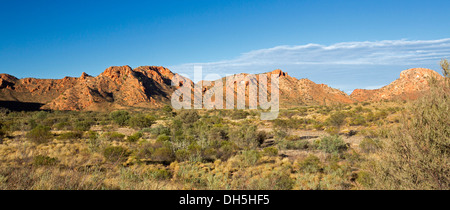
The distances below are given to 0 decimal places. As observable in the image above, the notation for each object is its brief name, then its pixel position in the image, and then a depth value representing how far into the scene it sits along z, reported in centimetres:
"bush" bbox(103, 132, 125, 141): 2198
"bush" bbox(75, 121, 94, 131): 3055
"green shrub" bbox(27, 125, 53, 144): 1923
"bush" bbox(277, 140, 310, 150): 1907
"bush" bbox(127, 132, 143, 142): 2103
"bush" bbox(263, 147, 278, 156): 1615
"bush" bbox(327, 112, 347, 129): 3124
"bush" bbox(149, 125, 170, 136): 2578
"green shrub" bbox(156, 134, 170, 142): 2019
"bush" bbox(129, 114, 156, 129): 3338
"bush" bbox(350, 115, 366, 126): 3257
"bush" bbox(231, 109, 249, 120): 4908
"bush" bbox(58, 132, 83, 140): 2164
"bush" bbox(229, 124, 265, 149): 1980
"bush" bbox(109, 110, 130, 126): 3600
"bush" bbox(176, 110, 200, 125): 3659
